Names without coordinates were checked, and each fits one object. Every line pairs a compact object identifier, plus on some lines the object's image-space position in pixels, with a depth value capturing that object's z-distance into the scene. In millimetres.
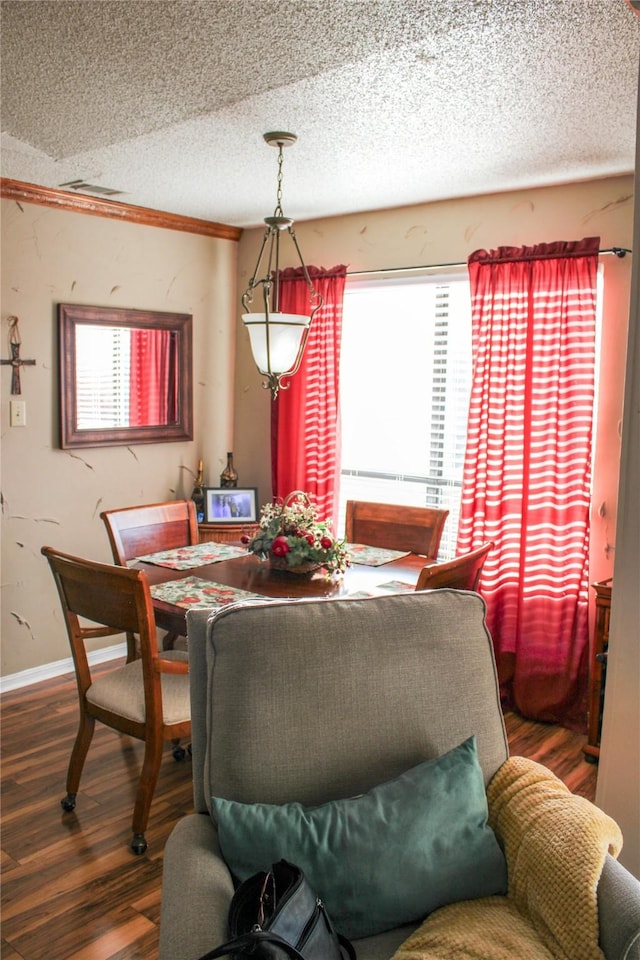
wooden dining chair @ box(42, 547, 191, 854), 2482
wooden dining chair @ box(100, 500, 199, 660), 3289
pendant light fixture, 2777
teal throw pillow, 1426
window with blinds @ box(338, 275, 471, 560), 4020
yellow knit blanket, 1339
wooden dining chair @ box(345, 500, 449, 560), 3510
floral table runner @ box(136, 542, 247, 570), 3129
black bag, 1121
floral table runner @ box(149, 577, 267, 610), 2619
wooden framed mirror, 4016
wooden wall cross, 3771
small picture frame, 4477
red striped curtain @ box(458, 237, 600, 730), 3430
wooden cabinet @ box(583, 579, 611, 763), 3162
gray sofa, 1542
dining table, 2652
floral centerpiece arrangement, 2936
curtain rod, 3287
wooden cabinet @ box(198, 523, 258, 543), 4379
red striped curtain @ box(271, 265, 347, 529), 4297
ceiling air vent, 3681
